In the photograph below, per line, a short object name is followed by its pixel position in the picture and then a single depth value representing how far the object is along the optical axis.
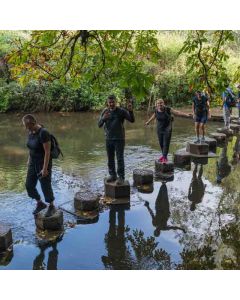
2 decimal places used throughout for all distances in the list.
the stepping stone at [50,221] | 6.41
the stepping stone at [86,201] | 7.28
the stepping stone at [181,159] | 10.59
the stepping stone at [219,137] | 13.76
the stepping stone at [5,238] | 5.83
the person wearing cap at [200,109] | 11.49
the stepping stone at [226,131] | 14.97
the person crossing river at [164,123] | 9.58
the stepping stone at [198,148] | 11.55
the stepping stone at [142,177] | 8.75
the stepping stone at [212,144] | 12.50
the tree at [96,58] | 5.53
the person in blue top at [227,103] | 13.65
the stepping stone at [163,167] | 9.66
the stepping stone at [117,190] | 7.93
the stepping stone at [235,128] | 15.91
